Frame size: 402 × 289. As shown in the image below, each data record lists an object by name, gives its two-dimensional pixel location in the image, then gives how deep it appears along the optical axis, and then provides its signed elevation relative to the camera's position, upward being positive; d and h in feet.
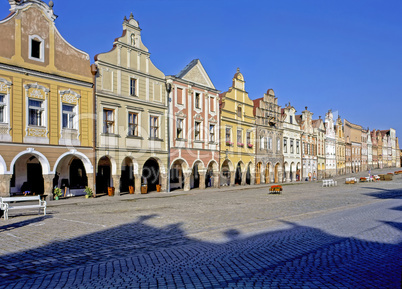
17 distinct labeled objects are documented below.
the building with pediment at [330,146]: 218.38 +6.93
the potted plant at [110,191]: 89.66 -7.94
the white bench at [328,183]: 135.95 -9.76
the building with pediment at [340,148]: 234.79 +5.66
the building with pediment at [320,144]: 206.23 +7.61
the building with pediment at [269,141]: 151.74 +7.33
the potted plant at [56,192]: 77.16 -7.11
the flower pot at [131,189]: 95.81 -8.00
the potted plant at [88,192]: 82.84 -7.50
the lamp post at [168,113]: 104.84 +13.11
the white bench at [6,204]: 44.59 -5.48
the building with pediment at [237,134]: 130.93 +9.16
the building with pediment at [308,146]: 188.10 +6.04
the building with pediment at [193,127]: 109.50 +9.88
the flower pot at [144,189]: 97.25 -8.11
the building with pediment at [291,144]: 171.73 +6.43
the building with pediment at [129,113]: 88.43 +11.91
